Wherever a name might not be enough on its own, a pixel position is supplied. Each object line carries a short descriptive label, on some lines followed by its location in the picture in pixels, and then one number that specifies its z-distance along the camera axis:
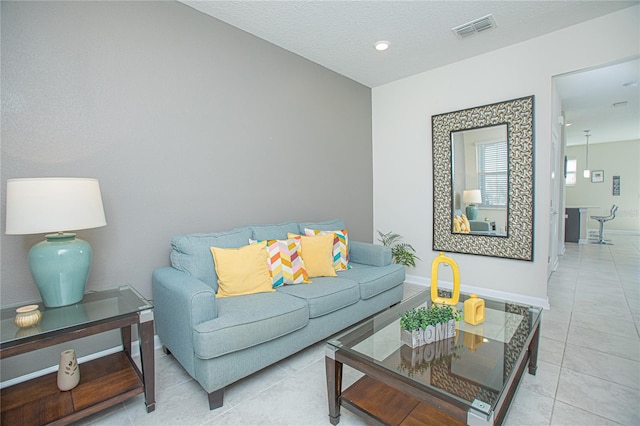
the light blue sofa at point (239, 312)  1.69
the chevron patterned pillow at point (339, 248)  2.89
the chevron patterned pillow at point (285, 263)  2.44
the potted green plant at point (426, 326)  1.59
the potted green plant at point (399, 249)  4.00
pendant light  9.14
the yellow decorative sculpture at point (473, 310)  1.83
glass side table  1.38
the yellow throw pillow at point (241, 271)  2.20
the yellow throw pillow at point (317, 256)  2.67
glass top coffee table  1.20
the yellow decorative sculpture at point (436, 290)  2.00
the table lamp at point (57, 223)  1.49
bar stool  7.18
